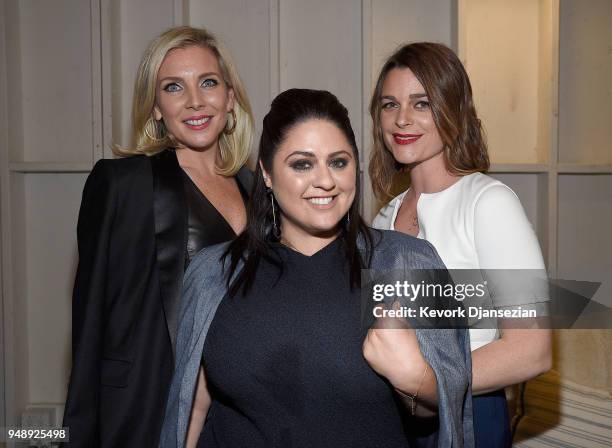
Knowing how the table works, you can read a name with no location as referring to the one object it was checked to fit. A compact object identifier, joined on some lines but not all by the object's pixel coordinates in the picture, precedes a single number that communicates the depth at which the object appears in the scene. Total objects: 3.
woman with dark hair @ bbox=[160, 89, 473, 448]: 1.43
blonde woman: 1.73
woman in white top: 1.50
